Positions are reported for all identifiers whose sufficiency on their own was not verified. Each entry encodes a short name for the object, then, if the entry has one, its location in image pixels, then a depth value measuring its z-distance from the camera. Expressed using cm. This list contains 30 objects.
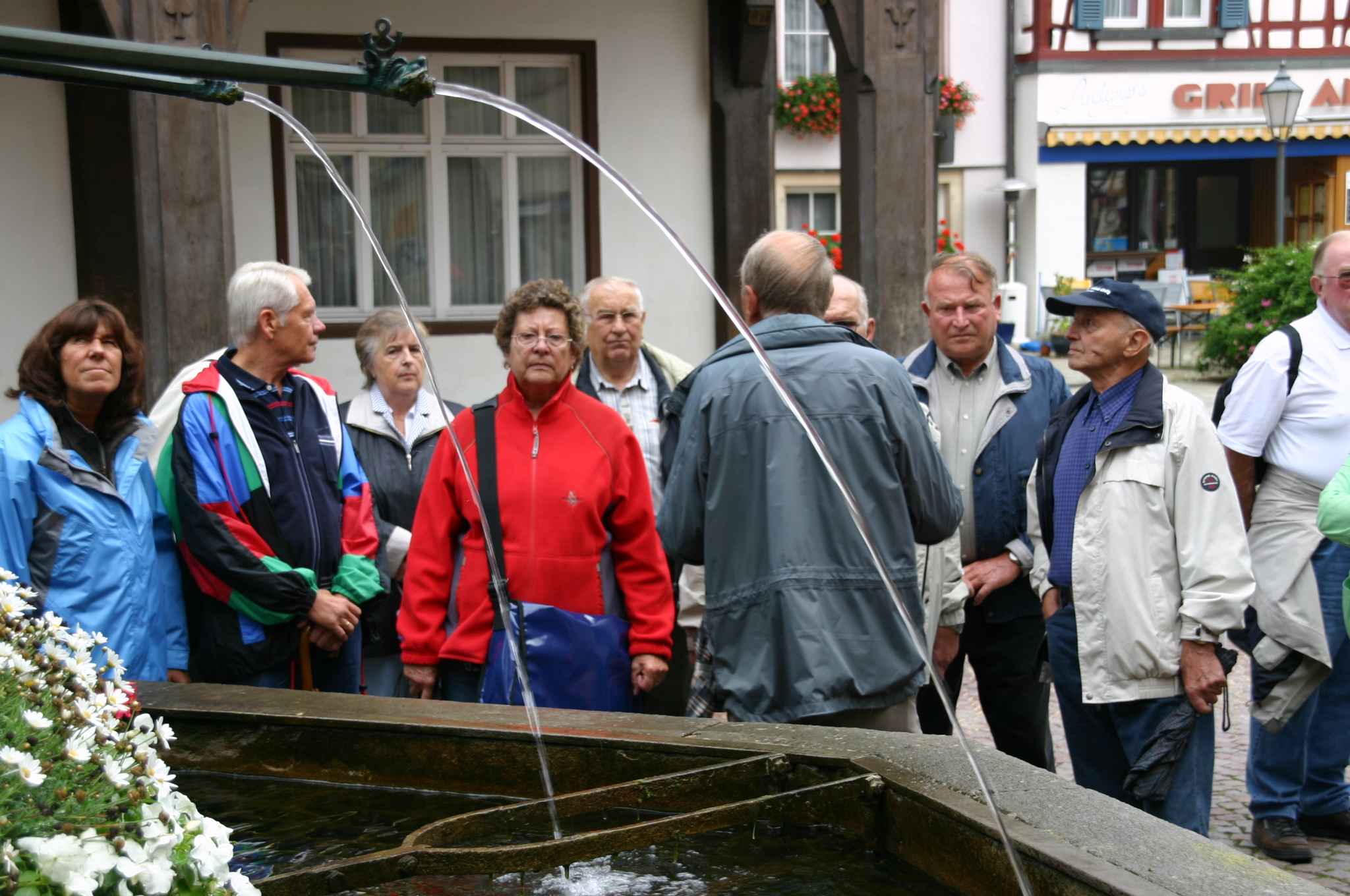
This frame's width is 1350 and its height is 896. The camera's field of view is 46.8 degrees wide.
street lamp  1767
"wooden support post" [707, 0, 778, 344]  1044
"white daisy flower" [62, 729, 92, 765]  198
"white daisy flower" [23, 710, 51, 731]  194
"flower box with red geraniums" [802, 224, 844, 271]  2108
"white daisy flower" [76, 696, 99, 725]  216
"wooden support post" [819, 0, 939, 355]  836
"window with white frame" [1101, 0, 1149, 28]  2784
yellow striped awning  2702
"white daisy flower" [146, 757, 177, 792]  213
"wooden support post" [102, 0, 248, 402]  720
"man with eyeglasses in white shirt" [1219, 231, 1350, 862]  514
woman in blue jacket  432
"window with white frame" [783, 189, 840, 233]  2622
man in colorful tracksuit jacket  451
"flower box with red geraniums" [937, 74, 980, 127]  2584
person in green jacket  440
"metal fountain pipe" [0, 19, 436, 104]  191
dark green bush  1689
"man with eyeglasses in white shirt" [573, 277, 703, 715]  545
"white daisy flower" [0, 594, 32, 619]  253
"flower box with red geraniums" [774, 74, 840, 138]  2508
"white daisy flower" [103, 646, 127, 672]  255
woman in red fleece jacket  442
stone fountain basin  269
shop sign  2716
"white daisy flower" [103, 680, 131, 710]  244
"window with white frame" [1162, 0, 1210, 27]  2802
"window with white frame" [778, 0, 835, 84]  2598
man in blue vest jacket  495
